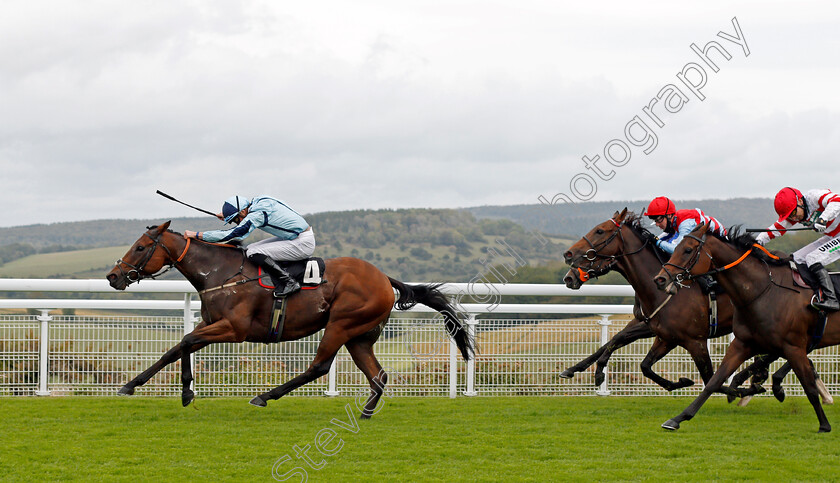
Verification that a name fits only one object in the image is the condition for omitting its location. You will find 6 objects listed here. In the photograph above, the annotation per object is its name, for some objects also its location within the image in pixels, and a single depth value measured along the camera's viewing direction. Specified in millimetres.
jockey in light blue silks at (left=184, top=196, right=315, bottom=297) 14656
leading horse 14437
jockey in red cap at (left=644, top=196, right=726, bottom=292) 15578
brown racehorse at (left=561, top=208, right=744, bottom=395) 15273
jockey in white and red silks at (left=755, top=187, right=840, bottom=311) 13703
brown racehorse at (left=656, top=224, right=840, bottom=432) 13461
